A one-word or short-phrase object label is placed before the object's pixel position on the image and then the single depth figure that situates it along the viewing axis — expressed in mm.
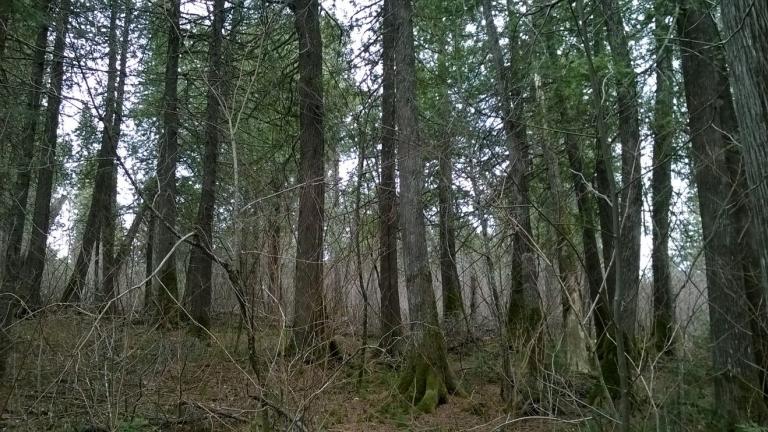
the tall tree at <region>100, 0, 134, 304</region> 8823
